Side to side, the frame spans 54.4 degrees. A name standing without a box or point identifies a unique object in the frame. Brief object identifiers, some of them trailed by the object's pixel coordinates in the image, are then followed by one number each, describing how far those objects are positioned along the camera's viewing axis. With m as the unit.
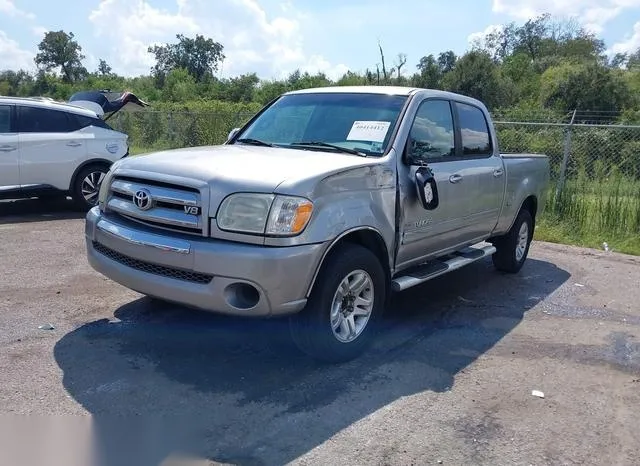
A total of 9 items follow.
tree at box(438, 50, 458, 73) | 46.89
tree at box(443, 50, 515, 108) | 40.12
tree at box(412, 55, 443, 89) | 41.84
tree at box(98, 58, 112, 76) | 87.10
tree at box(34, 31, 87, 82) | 82.31
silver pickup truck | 3.84
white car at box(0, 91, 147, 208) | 8.88
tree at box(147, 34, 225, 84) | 87.94
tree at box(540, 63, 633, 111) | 35.94
